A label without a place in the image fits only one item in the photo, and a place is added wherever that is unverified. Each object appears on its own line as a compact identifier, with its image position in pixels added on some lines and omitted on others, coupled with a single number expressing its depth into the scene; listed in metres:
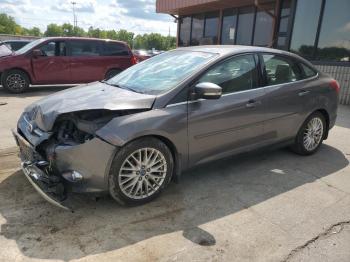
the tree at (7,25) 92.19
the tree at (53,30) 130.62
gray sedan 3.08
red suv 9.77
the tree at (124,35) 141.43
